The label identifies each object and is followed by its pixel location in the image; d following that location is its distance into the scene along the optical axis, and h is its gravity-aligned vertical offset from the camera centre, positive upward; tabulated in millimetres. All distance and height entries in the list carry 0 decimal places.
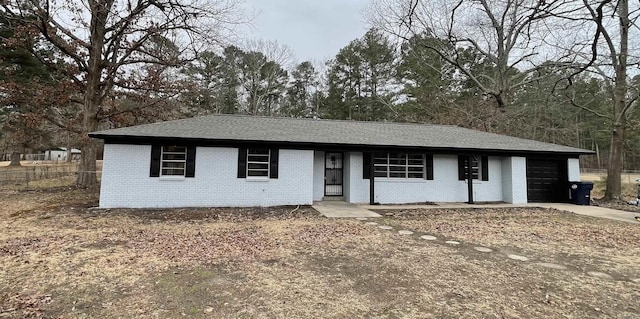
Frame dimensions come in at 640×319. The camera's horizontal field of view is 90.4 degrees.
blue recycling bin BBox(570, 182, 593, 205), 12391 -498
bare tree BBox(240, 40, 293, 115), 29516 +9956
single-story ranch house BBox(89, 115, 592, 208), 9945 +434
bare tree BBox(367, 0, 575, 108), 15969 +7855
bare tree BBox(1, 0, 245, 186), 13578 +5960
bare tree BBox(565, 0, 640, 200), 12992 +3275
